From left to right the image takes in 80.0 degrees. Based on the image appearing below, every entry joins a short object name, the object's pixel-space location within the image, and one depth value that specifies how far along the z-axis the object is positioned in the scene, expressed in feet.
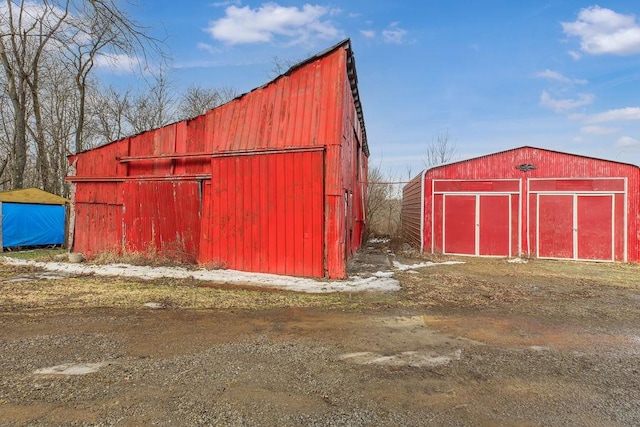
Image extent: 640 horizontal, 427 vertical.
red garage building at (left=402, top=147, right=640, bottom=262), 40.96
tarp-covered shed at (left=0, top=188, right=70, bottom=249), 46.14
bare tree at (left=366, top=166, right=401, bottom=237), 79.66
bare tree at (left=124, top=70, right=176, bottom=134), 98.94
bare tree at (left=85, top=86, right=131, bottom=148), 92.53
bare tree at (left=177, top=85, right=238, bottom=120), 108.78
